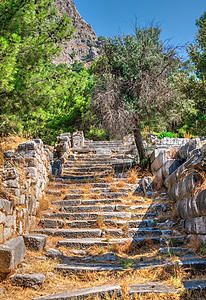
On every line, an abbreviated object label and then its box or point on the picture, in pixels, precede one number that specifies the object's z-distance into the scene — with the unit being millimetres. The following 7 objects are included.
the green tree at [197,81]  10133
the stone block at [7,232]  3775
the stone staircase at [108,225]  3938
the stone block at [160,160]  7650
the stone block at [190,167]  4297
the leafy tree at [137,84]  9328
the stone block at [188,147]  6234
